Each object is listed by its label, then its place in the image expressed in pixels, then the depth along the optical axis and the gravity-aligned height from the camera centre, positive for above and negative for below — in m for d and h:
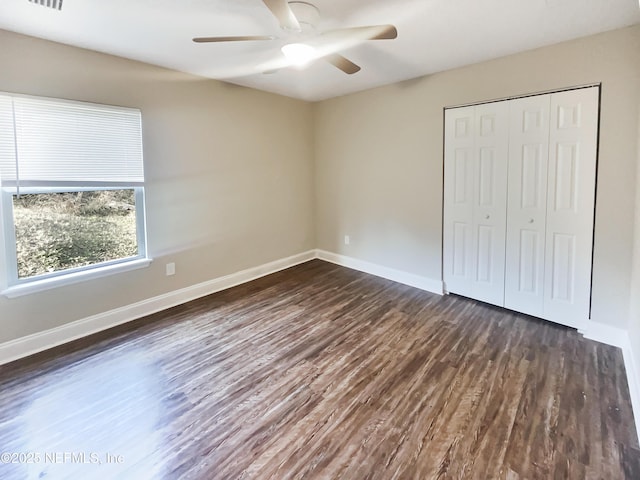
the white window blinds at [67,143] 2.40 +0.58
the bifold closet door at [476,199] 3.17 +0.11
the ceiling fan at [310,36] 1.89 +1.19
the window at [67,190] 2.44 +0.20
